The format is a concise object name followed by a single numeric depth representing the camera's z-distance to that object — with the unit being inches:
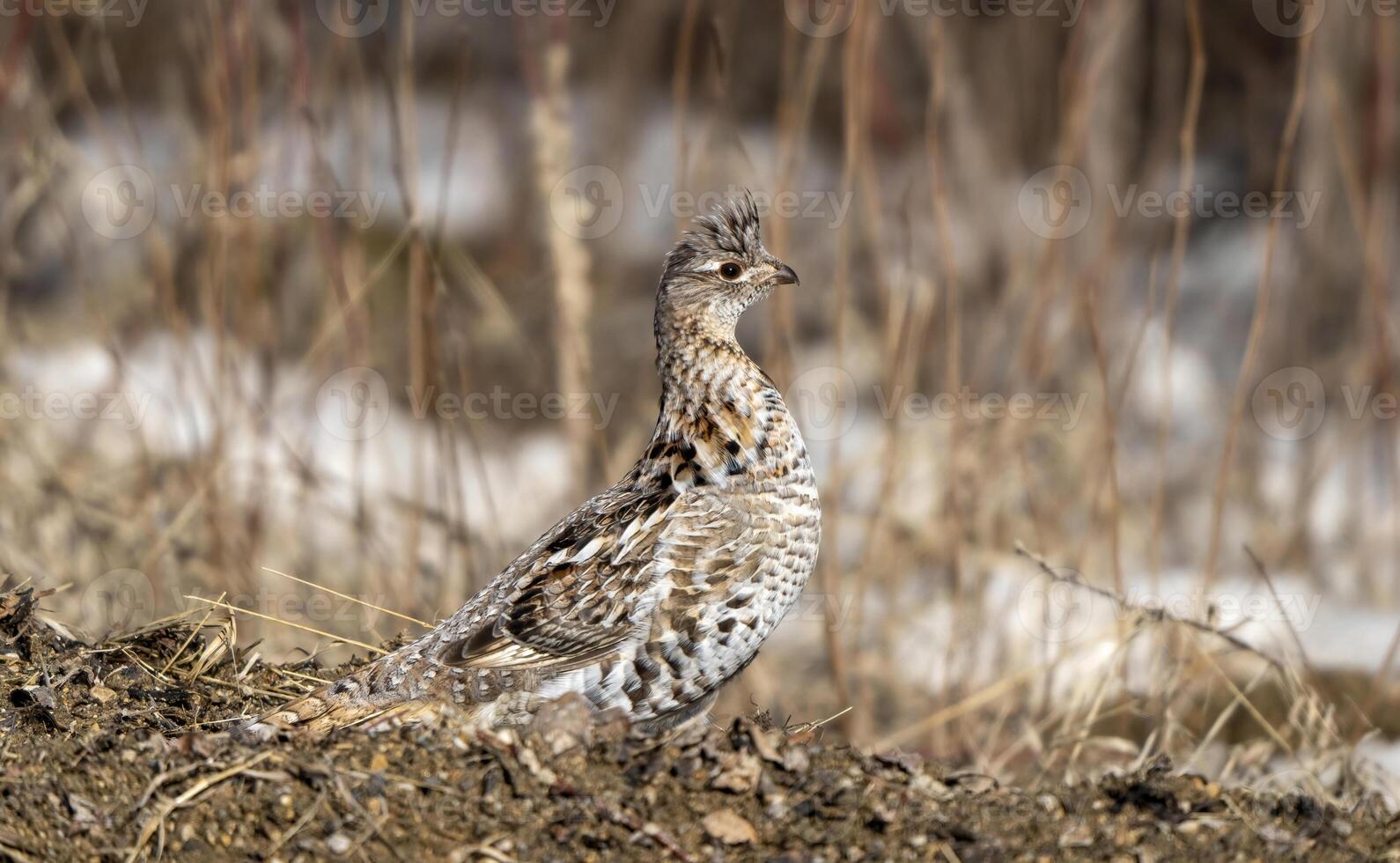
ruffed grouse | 302.0
